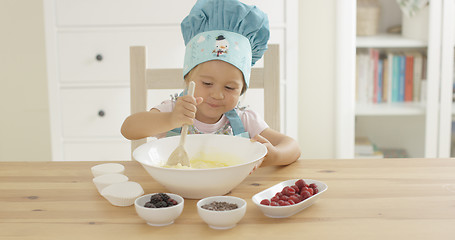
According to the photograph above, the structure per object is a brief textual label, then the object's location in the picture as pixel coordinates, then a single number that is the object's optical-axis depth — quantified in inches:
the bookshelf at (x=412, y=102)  91.4
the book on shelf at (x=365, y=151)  100.6
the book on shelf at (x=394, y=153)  102.2
